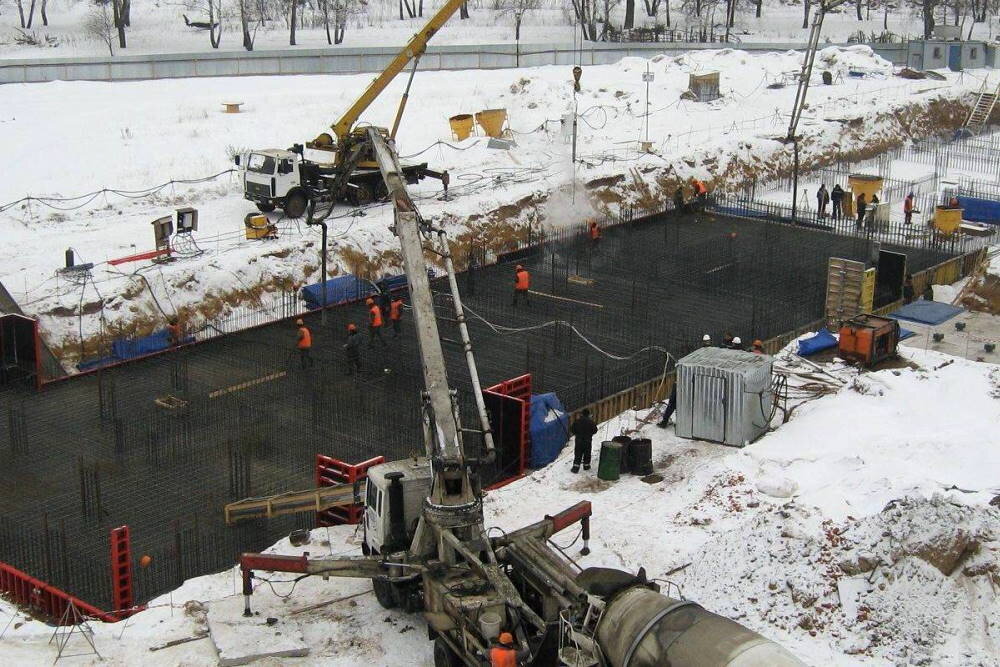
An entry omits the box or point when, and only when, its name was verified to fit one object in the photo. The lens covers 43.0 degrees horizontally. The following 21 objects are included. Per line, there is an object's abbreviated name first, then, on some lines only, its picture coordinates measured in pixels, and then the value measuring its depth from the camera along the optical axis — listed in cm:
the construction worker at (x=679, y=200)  4006
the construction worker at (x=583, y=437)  2209
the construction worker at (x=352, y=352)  2733
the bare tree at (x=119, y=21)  7025
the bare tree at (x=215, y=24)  7200
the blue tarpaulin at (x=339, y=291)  3213
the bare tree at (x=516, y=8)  7900
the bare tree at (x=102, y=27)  7125
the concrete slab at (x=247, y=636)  1634
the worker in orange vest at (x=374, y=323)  2855
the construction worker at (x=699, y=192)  4138
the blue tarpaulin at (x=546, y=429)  2330
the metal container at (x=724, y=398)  2289
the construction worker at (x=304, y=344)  2744
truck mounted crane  3666
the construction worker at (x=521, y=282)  3188
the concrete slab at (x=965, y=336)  2820
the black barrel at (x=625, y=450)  2208
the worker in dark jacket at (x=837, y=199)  4075
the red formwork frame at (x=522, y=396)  2298
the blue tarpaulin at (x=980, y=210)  4088
